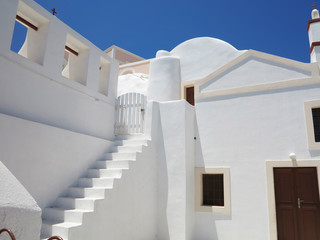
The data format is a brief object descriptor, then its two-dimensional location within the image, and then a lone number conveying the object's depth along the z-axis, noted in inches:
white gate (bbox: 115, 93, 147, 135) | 350.6
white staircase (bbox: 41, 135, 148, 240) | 205.5
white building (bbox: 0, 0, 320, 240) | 234.5
